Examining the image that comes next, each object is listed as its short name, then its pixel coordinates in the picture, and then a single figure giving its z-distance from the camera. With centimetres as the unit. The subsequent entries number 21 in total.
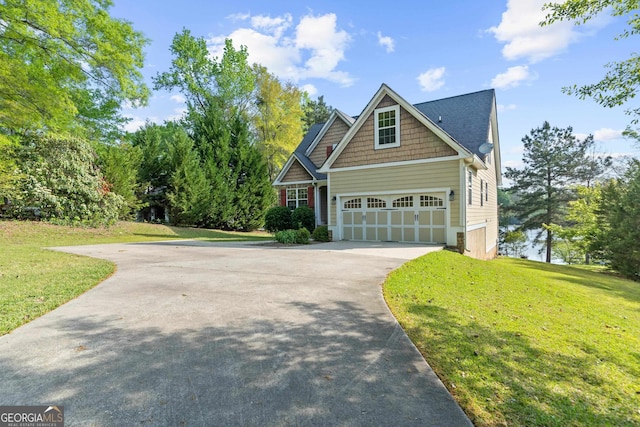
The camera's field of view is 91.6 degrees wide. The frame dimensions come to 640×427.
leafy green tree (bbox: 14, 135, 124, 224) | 1580
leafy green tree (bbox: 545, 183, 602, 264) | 2045
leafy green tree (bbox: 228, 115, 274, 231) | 2289
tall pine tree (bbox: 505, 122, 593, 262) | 3192
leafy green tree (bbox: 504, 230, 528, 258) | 3286
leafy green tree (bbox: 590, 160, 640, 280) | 1463
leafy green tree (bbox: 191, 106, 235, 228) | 2177
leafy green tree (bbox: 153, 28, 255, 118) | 2969
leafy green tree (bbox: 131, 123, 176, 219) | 2208
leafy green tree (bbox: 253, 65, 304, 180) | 2806
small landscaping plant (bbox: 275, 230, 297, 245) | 1305
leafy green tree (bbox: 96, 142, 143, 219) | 1903
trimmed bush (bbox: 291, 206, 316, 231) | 1709
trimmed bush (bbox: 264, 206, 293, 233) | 1766
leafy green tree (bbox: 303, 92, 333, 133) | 4116
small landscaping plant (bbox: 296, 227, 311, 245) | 1343
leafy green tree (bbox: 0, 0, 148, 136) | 1060
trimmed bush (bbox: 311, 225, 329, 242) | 1451
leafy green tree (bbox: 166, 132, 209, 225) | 2050
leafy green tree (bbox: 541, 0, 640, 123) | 608
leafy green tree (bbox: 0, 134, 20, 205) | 1442
